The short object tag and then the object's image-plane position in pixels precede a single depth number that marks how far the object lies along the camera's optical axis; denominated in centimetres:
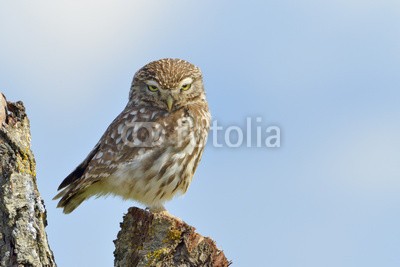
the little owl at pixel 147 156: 1188
